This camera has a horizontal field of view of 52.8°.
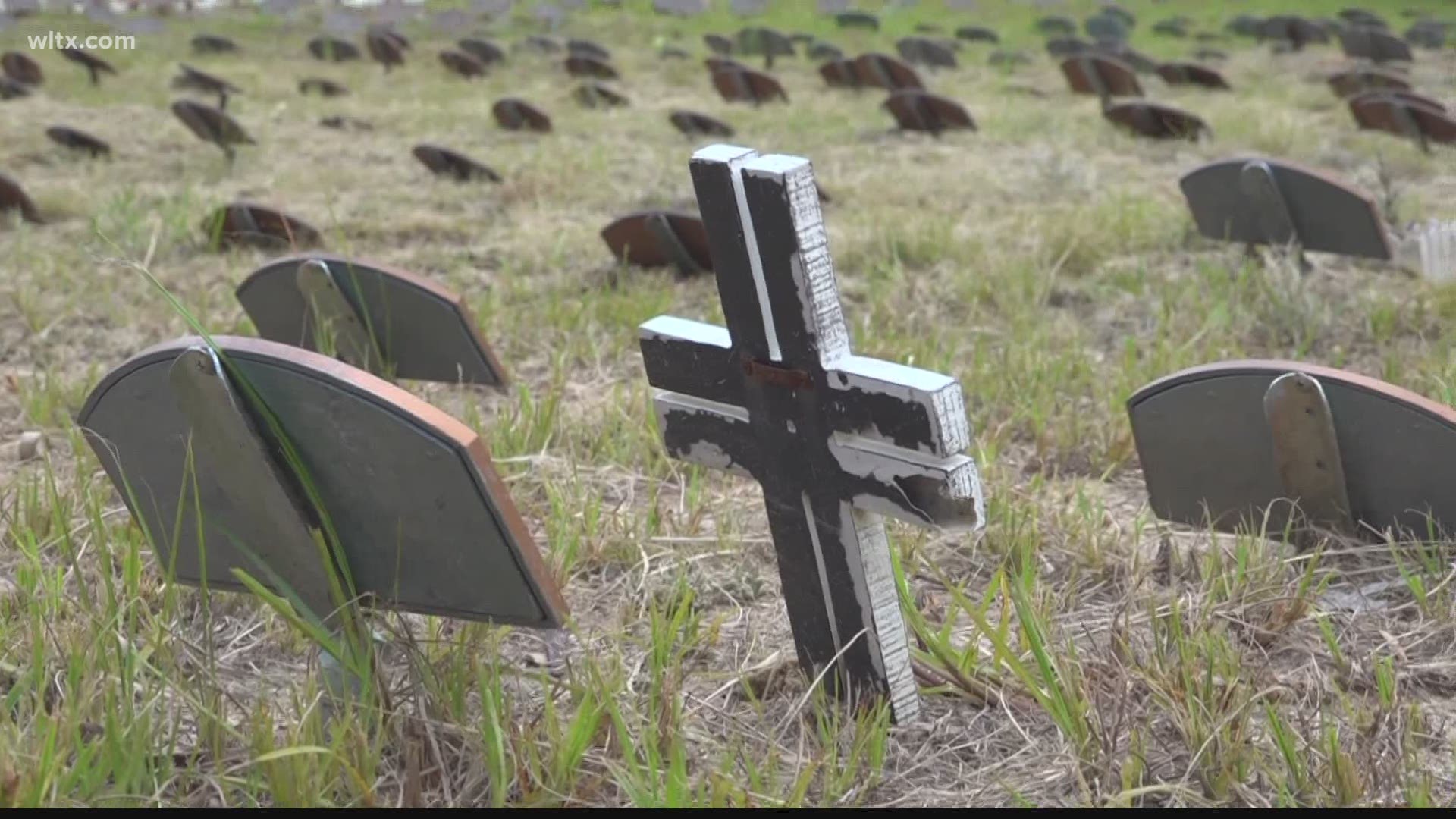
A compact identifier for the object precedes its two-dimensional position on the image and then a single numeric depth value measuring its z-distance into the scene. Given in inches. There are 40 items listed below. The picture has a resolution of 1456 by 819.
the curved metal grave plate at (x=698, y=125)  321.1
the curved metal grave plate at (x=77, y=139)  279.0
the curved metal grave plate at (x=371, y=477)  68.8
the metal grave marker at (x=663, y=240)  184.2
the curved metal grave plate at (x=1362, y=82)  386.6
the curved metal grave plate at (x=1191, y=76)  414.3
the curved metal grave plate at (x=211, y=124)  278.7
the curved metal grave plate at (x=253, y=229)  190.4
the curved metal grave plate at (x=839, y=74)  414.0
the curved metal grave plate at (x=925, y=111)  321.4
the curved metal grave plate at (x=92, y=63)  392.2
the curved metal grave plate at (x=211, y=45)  493.0
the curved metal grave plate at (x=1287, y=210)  162.7
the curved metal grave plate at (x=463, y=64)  436.5
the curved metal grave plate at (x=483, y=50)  470.9
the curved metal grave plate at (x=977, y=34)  604.5
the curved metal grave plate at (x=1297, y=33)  571.8
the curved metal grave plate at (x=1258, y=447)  88.1
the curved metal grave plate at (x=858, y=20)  644.1
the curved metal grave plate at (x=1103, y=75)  361.1
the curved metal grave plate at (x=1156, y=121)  307.6
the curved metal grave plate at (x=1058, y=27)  639.1
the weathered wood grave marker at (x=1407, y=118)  295.3
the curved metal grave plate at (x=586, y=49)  486.9
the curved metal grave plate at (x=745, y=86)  379.6
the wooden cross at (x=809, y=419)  70.2
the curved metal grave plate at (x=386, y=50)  445.7
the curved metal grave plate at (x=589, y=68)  437.4
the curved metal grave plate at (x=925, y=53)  488.7
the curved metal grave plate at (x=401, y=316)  117.4
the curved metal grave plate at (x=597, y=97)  377.4
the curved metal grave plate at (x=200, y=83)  379.6
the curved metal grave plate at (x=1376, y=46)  481.1
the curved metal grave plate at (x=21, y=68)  386.3
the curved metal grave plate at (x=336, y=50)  474.6
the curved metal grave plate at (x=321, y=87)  387.9
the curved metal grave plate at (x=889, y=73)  396.5
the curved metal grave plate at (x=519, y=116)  325.1
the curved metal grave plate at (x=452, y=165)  258.2
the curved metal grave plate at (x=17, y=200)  217.6
